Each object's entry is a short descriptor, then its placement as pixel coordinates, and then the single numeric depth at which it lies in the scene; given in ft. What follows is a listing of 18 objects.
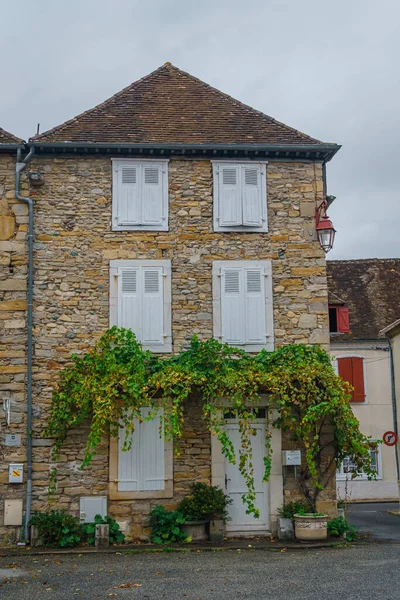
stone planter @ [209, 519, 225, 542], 40.45
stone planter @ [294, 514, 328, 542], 39.68
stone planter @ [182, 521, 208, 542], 40.06
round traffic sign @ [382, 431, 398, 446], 62.36
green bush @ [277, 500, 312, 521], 41.19
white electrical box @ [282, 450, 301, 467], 41.75
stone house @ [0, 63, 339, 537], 41.24
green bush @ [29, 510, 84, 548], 39.32
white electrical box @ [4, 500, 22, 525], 40.14
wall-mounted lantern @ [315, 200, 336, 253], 42.47
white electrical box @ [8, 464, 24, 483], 40.40
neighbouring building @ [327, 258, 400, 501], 78.89
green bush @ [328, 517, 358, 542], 41.19
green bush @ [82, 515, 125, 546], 39.78
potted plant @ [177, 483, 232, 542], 40.14
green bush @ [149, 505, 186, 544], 39.75
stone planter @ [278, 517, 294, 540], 40.88
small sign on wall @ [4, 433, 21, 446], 40.86
